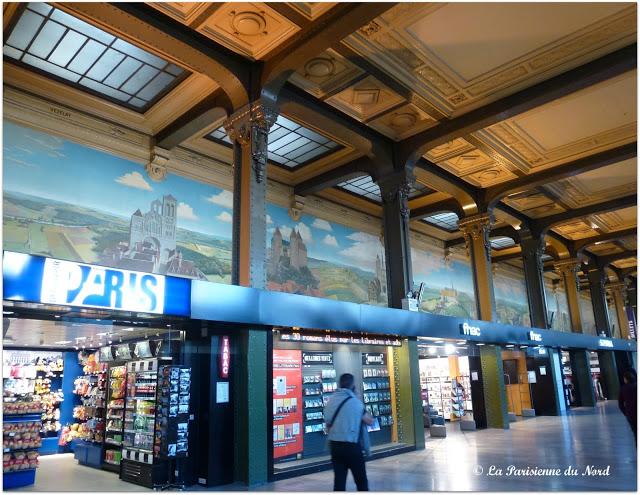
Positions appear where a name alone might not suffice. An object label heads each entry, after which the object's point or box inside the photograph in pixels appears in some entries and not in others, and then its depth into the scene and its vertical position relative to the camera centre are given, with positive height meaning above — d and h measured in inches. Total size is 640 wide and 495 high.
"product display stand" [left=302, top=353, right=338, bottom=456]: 360.9 -17.7
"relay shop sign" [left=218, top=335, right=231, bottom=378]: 311.6 +11.8
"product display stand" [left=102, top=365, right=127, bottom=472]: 352.8 -27.7
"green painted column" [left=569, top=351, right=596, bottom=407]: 845.2 -21.7
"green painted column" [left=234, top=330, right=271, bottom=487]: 299.4 -19.7
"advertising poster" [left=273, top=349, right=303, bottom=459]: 342.0 -20.2
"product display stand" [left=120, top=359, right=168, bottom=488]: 299.6 -30.6
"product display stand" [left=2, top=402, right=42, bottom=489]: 296.8 -34.8
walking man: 205.6 -25.9
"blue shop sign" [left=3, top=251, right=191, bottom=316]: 228.5 +45.8
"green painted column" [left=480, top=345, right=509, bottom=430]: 568.7 -21.9
